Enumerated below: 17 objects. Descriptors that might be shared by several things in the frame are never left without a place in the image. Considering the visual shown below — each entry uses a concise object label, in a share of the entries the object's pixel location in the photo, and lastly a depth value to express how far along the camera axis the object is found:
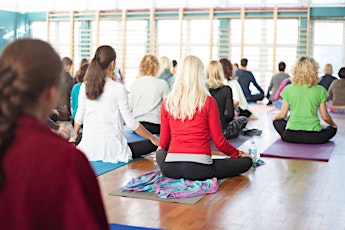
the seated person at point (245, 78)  10.88
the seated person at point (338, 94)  9.84
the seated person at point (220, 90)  6.01
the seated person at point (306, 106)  6.10
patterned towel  3.88
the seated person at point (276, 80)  11.10
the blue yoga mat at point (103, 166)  4.73
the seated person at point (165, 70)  8.66
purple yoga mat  5.49
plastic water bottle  5.27
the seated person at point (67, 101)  8.02
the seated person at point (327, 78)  11.19
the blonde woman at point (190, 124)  4.03
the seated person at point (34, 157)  1.27
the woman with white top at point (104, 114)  4.77
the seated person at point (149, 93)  6.36
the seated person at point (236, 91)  7.31
